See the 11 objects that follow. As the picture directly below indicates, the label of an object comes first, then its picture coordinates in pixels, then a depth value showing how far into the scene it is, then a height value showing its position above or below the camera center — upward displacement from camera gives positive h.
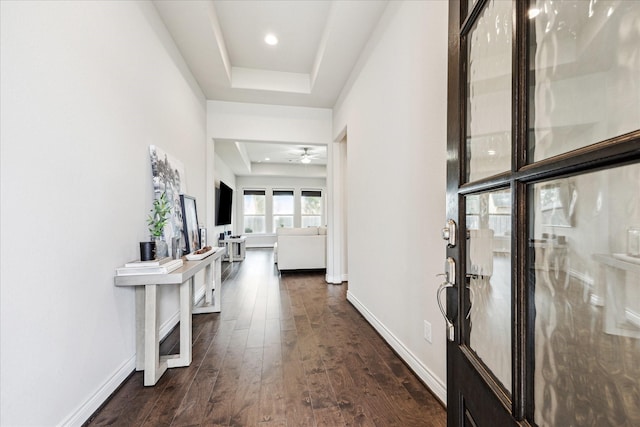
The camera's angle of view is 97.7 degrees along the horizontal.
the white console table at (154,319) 1.78 -0.71
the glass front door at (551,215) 0.41 +0.00
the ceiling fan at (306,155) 7.47 +1.69
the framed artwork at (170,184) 2.32 +0.28
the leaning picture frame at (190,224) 2.74 -0.09
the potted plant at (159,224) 2.04 -0.07
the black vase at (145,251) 1.88 -0.25
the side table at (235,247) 6.58 -0.81
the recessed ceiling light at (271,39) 3.07 +1.97
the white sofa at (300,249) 5.21 -0.64
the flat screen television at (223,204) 6.37 +0.25
